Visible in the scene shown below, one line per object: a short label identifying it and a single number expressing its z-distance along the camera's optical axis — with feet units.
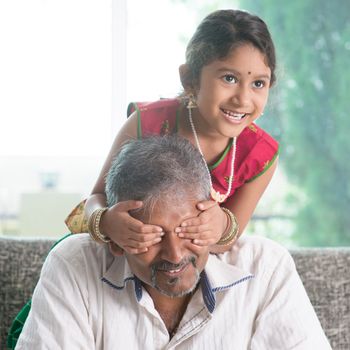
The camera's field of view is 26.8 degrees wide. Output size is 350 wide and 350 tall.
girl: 5.74
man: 5.75
